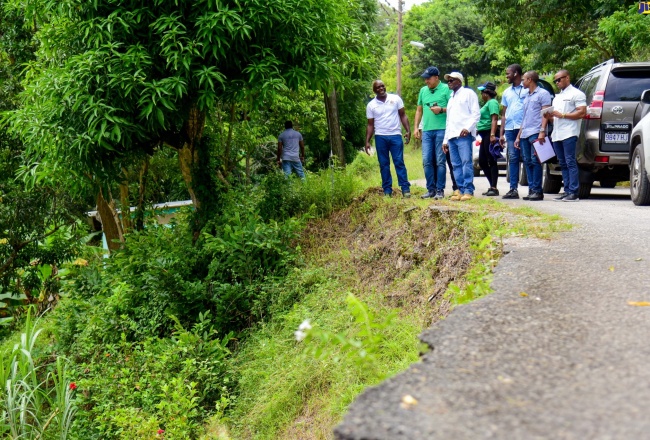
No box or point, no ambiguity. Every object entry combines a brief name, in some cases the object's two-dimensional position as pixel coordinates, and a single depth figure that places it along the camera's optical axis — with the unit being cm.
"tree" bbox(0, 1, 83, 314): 1347
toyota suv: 1104
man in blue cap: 1021
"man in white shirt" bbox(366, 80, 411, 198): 1037
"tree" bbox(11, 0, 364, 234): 838
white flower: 315
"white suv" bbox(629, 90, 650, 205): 927
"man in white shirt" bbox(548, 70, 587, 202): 1025
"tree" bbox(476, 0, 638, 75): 1866
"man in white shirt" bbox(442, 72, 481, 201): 960
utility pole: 3844
